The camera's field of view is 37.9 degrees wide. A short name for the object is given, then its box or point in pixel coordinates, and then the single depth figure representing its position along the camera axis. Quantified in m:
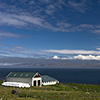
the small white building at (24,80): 73.06
